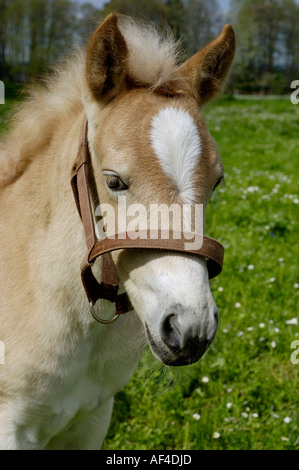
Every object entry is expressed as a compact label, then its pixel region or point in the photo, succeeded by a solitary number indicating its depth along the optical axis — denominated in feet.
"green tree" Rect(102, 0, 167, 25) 49.80
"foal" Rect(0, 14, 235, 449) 5.62
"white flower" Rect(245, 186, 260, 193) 23.26
